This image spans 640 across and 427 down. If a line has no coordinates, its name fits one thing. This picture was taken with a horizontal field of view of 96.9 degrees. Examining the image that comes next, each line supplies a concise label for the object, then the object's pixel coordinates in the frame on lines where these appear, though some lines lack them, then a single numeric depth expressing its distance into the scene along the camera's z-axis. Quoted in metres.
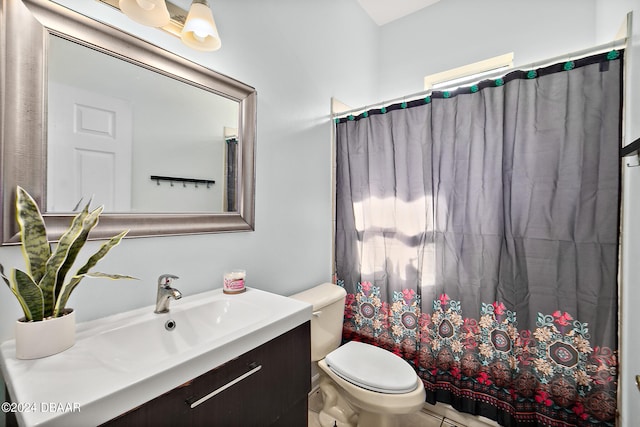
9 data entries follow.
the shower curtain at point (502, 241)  1.23
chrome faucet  1.02
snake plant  0.72
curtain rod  1.17
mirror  0.82
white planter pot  0.70
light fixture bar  1.12
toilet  1.25
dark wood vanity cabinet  0.67
